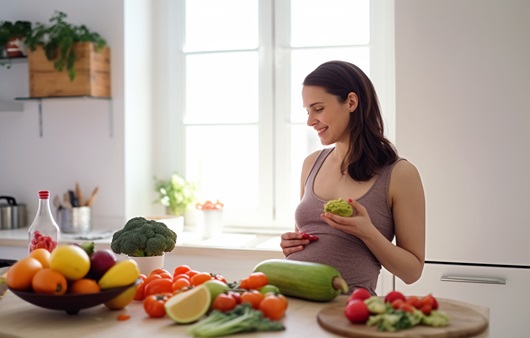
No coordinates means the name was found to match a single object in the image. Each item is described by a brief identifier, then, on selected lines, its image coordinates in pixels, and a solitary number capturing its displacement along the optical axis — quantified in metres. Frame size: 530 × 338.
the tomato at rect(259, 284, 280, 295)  1.72
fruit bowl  1.66
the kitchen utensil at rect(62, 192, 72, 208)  3.78
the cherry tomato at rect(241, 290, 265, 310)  1.63
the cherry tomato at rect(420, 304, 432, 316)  1.54
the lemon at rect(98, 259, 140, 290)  1.71
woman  2.16
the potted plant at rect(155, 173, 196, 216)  3.90
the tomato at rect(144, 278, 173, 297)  1.85
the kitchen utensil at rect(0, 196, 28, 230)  3.94
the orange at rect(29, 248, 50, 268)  1.74
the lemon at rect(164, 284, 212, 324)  1.63
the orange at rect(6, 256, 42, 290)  1.68
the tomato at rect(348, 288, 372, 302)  1.62
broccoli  2.13
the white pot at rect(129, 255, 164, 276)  2.16
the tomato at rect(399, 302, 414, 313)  1.52
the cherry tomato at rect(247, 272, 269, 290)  1.78
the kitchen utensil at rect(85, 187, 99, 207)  3.82
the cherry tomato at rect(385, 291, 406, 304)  1.59
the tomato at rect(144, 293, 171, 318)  1.69
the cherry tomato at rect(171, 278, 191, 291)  1.83
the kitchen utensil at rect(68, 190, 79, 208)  3.83
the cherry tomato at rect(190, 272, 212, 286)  1.89
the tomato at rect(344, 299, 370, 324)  1.53
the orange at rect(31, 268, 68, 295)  1.65
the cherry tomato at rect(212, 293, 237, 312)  1.62
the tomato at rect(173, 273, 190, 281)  1.91
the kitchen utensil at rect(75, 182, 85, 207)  3.82
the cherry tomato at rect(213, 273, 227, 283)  1.92
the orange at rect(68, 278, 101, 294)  1.68
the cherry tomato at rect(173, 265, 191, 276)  2.01
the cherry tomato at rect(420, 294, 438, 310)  1.56
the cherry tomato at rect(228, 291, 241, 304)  1.65
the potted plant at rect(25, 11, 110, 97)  3.74
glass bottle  2.25
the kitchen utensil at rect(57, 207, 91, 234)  3.74
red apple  1.73
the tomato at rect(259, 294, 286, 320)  1.60
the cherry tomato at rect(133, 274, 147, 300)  1.89
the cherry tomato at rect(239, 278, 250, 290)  1.79
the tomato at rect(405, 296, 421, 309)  1.56
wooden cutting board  1.44
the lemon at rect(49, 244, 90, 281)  1.67
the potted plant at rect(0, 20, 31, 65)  3.92
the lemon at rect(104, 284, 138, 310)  1.76
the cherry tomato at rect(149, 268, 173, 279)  1.93
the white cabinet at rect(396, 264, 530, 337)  2.78
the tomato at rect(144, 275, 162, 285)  1.90
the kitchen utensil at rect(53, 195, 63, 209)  3.83
